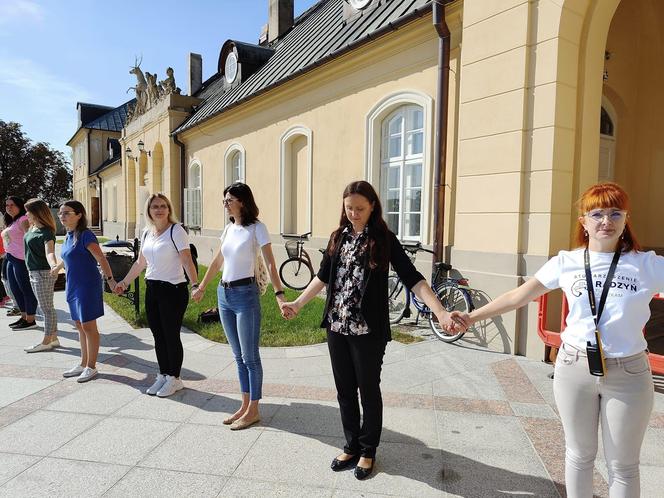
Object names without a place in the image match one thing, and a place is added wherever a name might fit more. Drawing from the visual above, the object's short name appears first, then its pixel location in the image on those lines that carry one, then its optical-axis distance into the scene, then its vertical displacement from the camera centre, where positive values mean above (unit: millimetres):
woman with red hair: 2016 -526
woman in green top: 5676 -469
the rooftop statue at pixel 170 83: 17844 +5328
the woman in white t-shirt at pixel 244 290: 3525 -511
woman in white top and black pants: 4152 -529
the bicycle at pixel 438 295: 6129 -1000
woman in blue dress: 4602 -552
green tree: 46500 +5393
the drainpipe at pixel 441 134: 6879 +1363
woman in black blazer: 2830 -486
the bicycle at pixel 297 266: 10148 -951
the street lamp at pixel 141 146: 20478 +3300
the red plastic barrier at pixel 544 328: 4875 -1094
